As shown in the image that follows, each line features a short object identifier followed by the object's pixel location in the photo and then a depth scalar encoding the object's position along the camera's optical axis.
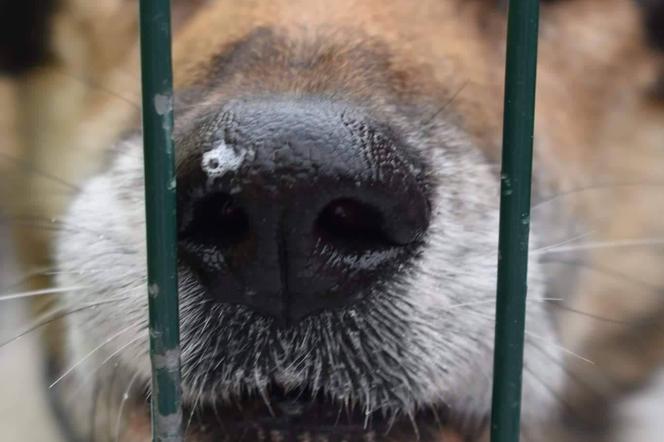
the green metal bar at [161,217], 0.17
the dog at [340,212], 0.20
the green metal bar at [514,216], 0.17
